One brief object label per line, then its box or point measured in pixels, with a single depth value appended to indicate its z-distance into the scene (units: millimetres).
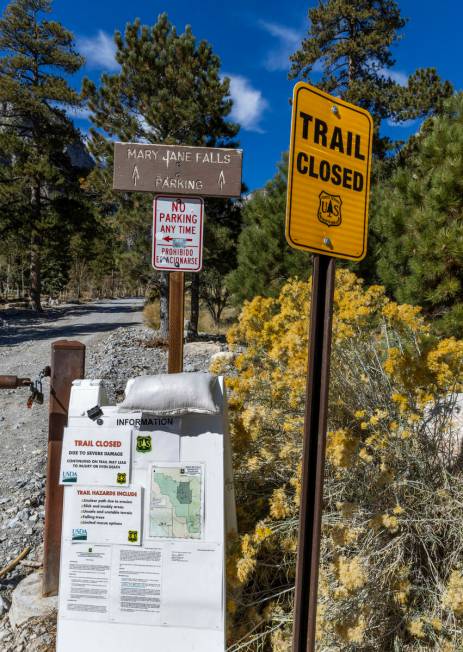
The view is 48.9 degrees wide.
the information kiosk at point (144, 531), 1930
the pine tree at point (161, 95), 12828
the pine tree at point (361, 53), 13586
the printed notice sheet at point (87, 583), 1976
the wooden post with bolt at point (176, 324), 2723
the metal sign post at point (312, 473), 1505
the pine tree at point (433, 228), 5203
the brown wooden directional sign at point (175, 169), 2645
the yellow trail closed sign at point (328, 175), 1474
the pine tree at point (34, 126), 20484
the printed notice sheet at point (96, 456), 2012
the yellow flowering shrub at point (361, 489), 1909
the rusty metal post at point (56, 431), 2359
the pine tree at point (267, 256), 10648
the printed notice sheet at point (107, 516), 1983
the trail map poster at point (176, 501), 1957
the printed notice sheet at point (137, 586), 1944
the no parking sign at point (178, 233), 2678
